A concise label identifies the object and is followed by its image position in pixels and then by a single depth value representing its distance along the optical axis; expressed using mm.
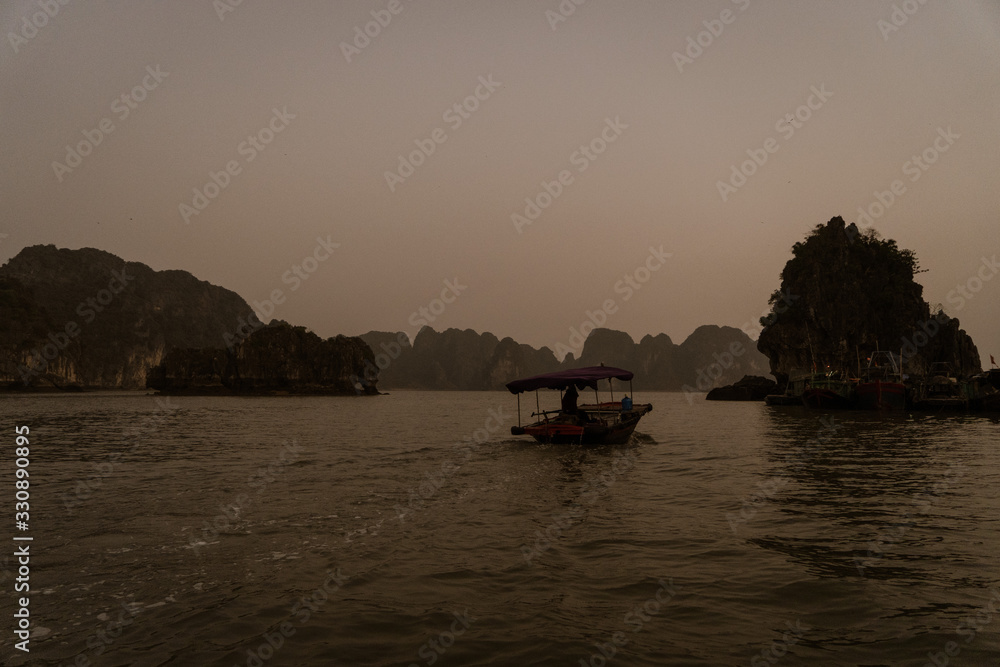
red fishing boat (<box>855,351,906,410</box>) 50031
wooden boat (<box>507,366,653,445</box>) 24266
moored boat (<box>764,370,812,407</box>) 72731
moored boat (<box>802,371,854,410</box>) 55250
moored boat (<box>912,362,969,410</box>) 49625
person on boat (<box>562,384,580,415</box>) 25438
